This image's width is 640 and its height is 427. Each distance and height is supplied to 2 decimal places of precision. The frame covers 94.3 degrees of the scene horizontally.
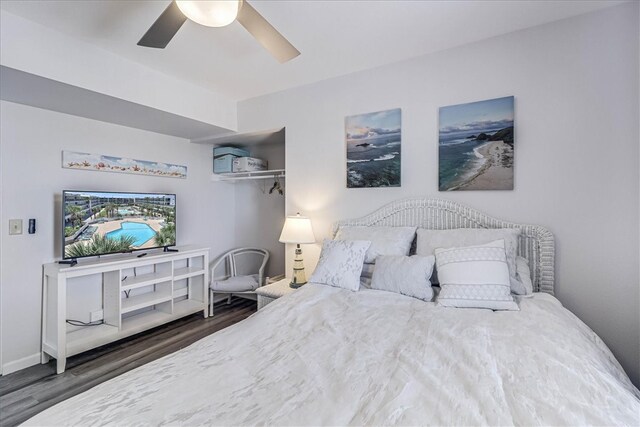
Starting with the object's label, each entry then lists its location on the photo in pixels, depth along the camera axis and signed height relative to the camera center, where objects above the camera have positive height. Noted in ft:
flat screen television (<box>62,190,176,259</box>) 8.37 -0.17
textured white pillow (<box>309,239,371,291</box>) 6.77 -1.12
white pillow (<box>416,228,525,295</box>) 6.04 -0.49
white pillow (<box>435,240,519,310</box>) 5.41 -1.16
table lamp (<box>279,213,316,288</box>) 8.77 -0.56
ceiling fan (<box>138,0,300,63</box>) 4.21 +3.11
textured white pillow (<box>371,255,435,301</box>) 6.10 -1.24
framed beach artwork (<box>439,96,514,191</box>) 6.93 +1.76
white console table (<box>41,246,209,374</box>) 7.75 -2.66
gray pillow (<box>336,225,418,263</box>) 7.30 -0.54
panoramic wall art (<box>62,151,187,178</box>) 8.90 +1.76
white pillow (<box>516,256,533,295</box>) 5.99 -1.17
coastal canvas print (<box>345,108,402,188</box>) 8.32 +2.00
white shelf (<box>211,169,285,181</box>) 11.99 +1.83
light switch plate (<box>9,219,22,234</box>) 7.70 -0.25
